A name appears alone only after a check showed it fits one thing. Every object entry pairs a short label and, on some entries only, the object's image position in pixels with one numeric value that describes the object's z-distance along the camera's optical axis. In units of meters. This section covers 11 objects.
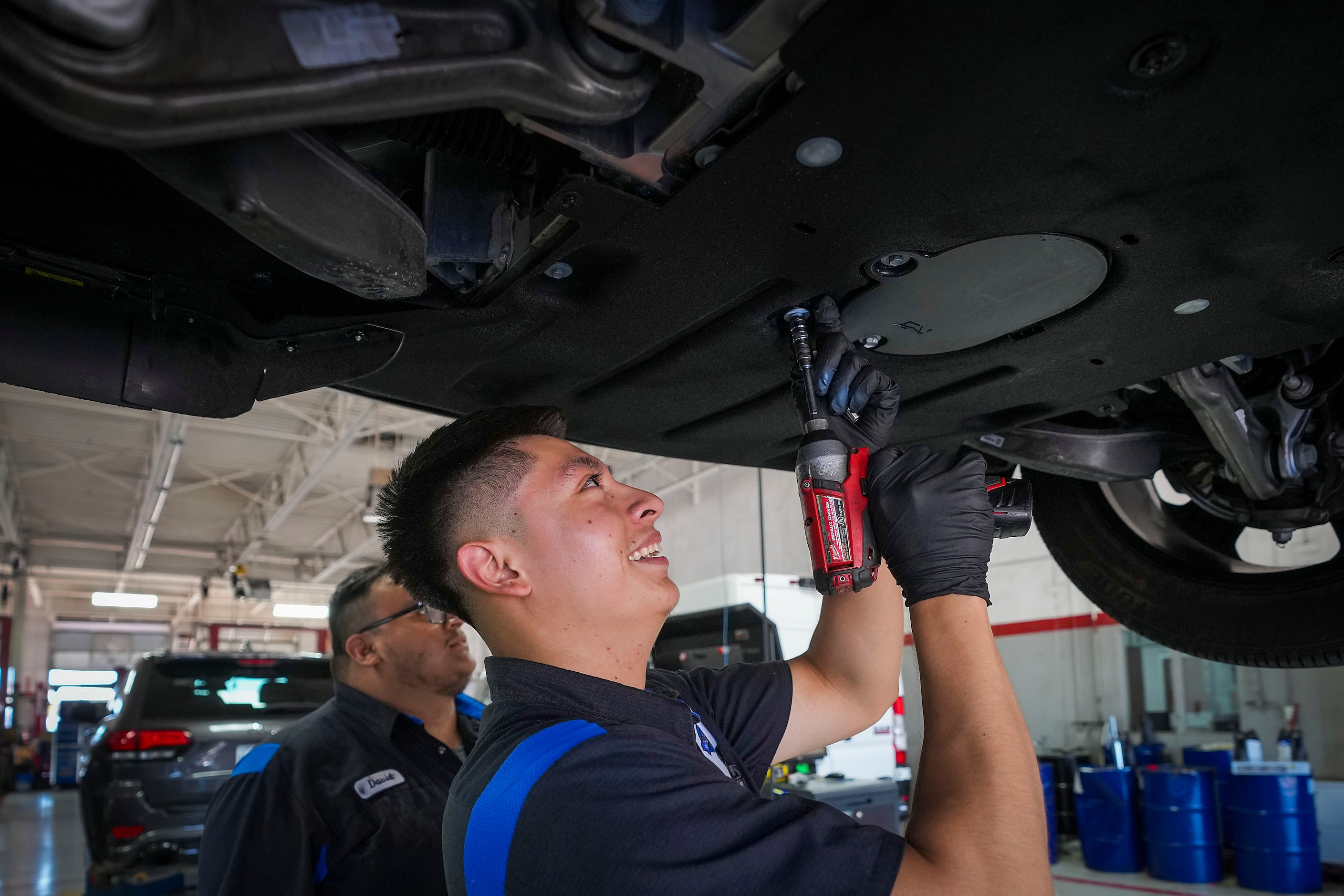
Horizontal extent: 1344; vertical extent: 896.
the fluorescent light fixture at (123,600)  18.44
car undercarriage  0.80
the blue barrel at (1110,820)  6.50
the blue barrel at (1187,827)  6.01
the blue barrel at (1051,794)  7.08
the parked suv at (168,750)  4.15
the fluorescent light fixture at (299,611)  18.78
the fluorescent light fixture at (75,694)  20.64
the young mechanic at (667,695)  0.99
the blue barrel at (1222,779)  6.30
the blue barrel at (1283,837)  5.57
